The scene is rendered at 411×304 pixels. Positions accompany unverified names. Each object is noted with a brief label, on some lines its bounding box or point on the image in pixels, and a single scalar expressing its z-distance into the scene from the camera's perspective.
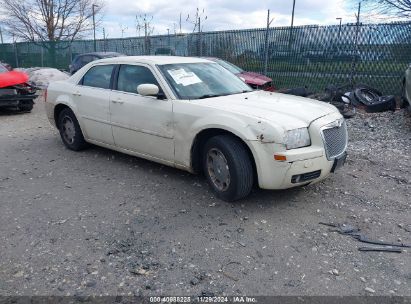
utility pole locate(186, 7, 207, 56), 16.38
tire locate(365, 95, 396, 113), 9.50
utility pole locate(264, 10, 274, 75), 14.09
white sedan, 4.02
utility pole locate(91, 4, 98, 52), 25.31
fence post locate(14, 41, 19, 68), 25.62
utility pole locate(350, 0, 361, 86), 11.92
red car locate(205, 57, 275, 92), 11.55
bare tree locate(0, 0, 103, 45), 27.98
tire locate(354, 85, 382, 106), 9.94
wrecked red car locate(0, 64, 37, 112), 9.91
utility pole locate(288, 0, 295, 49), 13.52
